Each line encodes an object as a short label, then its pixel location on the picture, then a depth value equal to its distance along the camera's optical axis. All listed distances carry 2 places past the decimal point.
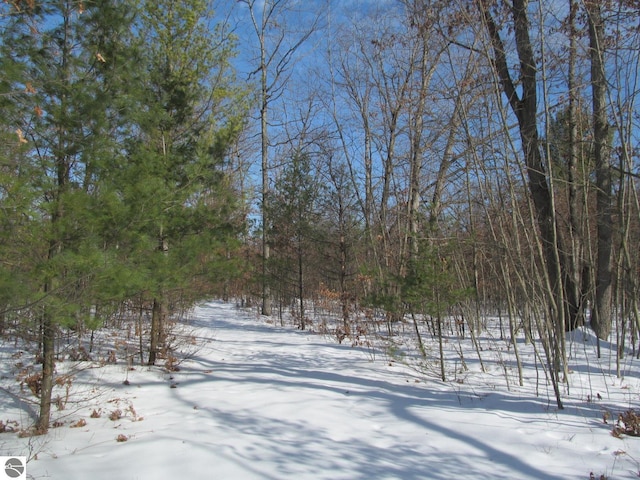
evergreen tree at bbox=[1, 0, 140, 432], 3.39
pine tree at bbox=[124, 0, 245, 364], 5.11
